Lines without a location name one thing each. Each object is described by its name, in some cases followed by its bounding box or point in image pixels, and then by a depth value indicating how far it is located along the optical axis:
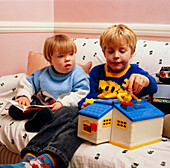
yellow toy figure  1.20
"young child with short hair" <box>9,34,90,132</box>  1.56
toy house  1.16
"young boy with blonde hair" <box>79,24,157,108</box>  1.41
